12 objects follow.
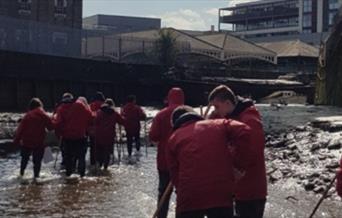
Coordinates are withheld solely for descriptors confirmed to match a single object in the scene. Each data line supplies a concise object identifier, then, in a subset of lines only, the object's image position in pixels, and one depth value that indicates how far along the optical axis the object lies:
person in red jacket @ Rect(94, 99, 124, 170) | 16.75
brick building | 65.06
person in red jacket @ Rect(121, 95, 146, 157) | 20.95
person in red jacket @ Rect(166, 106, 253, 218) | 6.11
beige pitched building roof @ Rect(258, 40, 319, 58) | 78.88
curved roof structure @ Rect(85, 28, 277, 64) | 75.88
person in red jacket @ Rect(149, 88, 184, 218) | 9.52
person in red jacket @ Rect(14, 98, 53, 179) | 14.67
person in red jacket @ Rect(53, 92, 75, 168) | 14.84
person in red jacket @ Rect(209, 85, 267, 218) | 6.79
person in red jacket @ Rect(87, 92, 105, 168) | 17.42
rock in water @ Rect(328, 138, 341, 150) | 16.99
